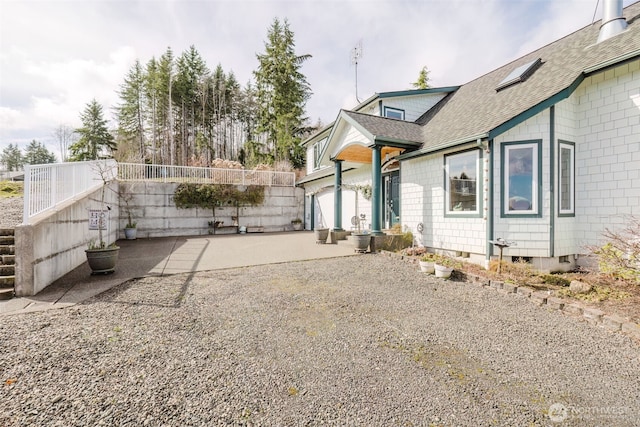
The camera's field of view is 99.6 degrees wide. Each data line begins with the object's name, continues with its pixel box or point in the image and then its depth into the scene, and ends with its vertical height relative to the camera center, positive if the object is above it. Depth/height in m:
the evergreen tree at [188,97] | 29.22 +12.72
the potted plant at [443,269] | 6.01 -1.27
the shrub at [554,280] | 5.46 -1.38
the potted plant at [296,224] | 16.88 -0.69
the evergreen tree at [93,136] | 29.86 +8.66
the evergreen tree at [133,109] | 30.52 +11.70
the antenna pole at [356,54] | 14.82 +8.83
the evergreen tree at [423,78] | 24.25 +12.15
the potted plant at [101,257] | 5.97 -0.99
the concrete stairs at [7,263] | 4.72 -0.97
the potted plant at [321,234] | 10.59 -0.83
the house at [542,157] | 5.94 +1.38
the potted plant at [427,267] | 6.32 -1.27
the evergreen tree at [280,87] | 26.02 +12.40
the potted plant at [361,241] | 8.59 -0.90
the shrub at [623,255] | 4.64 -0.79
